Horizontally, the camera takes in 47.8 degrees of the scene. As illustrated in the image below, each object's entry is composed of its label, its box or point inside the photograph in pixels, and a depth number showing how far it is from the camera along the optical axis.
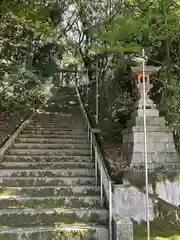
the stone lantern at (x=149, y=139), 4.33
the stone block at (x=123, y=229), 2.82
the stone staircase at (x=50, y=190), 2.96
